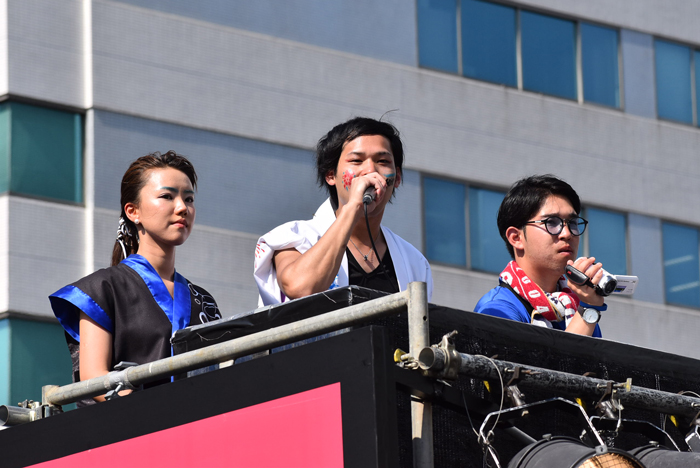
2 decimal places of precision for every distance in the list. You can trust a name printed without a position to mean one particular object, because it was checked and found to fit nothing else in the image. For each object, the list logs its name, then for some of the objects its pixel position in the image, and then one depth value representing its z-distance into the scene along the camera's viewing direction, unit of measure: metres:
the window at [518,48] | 36.22
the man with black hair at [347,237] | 8.61
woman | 9.12
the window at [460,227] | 34.72
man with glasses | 9.40
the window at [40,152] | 28.58
